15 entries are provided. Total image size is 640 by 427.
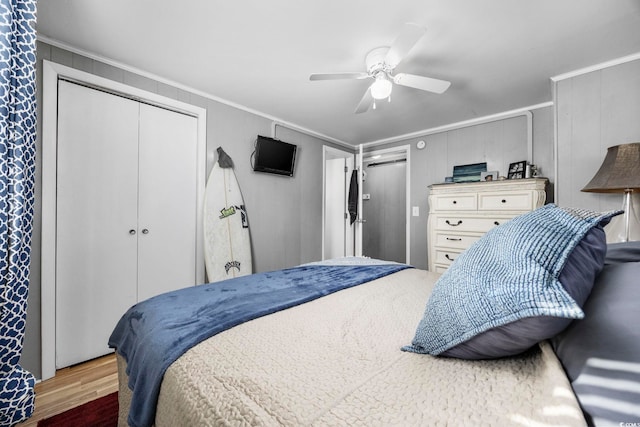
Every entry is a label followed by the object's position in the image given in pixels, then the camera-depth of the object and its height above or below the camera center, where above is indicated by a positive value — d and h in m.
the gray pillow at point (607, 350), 0.43 -0.25
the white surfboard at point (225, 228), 2.69 -0.15
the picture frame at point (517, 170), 2.89 +0.52
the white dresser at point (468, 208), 2.54 +0.08
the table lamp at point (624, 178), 1.68 +0.25
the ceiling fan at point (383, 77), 1.86 +1.00
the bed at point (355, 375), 0.50 -0.40
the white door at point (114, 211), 1.99 +0.03
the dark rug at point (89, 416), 1.46 -1.17
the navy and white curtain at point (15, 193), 1.30 +0.11
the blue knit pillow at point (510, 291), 0.51 -0.16
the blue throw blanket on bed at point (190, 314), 0.82 -0.39
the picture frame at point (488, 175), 3.02 +0.47
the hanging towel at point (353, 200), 4.19 +0.24
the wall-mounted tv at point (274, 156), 3.12 +0.74
